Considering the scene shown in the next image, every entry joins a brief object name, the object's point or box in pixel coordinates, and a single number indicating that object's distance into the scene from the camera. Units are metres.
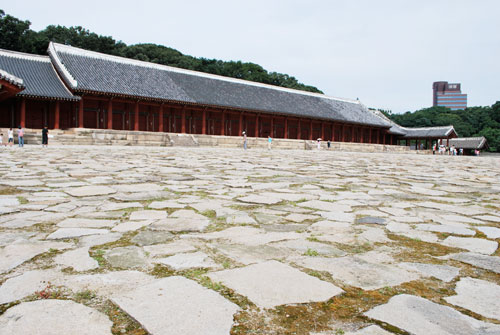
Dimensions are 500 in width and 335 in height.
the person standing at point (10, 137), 17.00
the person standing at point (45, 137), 16.02
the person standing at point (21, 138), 16.23
